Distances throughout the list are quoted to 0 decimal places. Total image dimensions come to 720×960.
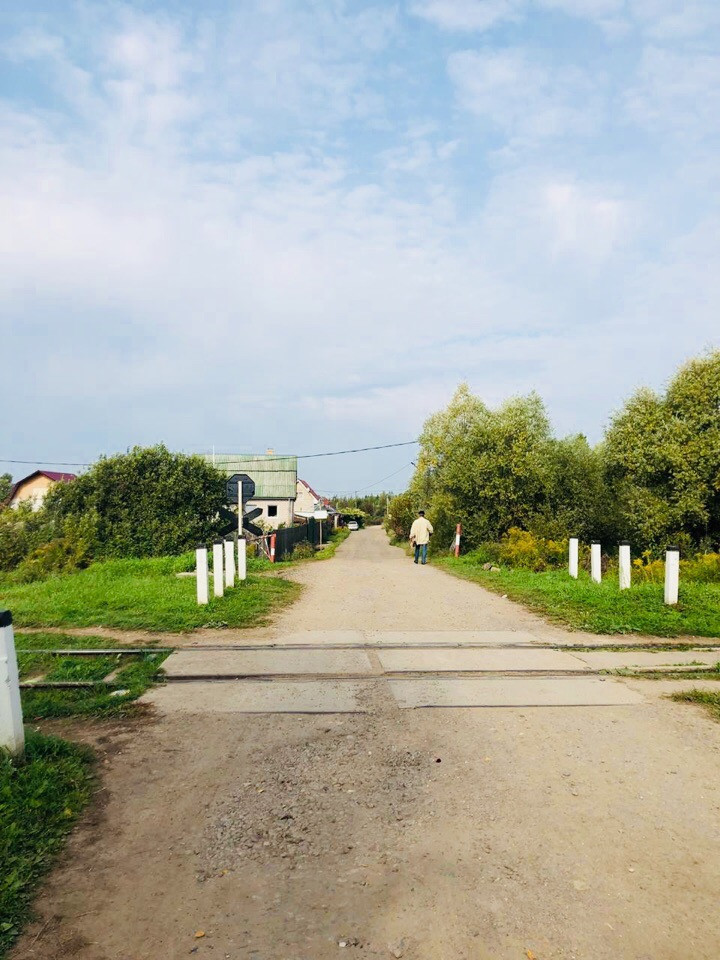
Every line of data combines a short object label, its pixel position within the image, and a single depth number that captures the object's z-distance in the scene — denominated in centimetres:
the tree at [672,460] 2089
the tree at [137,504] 1939
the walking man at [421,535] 2348
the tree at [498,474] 2356
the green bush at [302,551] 2686
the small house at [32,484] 4791
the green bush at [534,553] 1883
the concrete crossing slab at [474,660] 666
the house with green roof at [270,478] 5006
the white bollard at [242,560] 1330
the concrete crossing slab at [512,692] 552
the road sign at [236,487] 2152
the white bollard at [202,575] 988
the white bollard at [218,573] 1081
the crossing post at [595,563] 1331
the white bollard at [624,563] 1091
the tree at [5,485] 4546
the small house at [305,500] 7919
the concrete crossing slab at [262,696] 540
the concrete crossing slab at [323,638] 796
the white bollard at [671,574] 923
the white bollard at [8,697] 390
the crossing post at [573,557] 1401
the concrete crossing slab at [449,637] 797
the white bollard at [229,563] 1197
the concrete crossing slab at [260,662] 654
